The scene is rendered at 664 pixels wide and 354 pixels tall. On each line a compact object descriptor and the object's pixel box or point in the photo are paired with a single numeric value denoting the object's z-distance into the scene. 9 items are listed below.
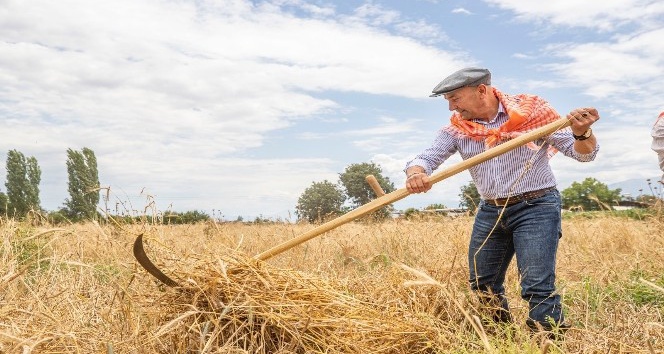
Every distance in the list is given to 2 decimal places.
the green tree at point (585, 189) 46.81
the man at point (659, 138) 3.52
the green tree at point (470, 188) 37.54
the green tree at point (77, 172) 37.91
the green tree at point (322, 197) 51.67
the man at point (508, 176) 3.64
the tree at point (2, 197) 38.91
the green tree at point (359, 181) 47.31
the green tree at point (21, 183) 37.91
